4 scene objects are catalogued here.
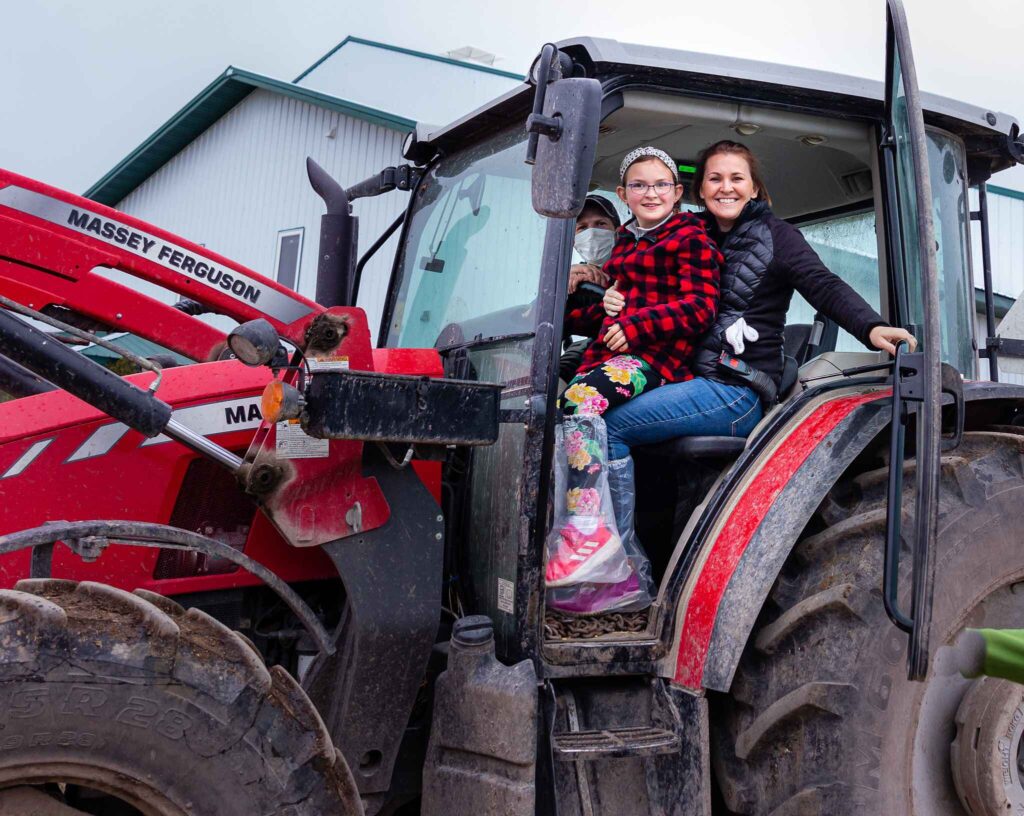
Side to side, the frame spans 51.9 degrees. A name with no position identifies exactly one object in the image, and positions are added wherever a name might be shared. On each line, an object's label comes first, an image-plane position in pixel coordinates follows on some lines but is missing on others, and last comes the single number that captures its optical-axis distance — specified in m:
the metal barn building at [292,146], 14.85
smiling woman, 3.22
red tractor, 2.22
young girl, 2.75
